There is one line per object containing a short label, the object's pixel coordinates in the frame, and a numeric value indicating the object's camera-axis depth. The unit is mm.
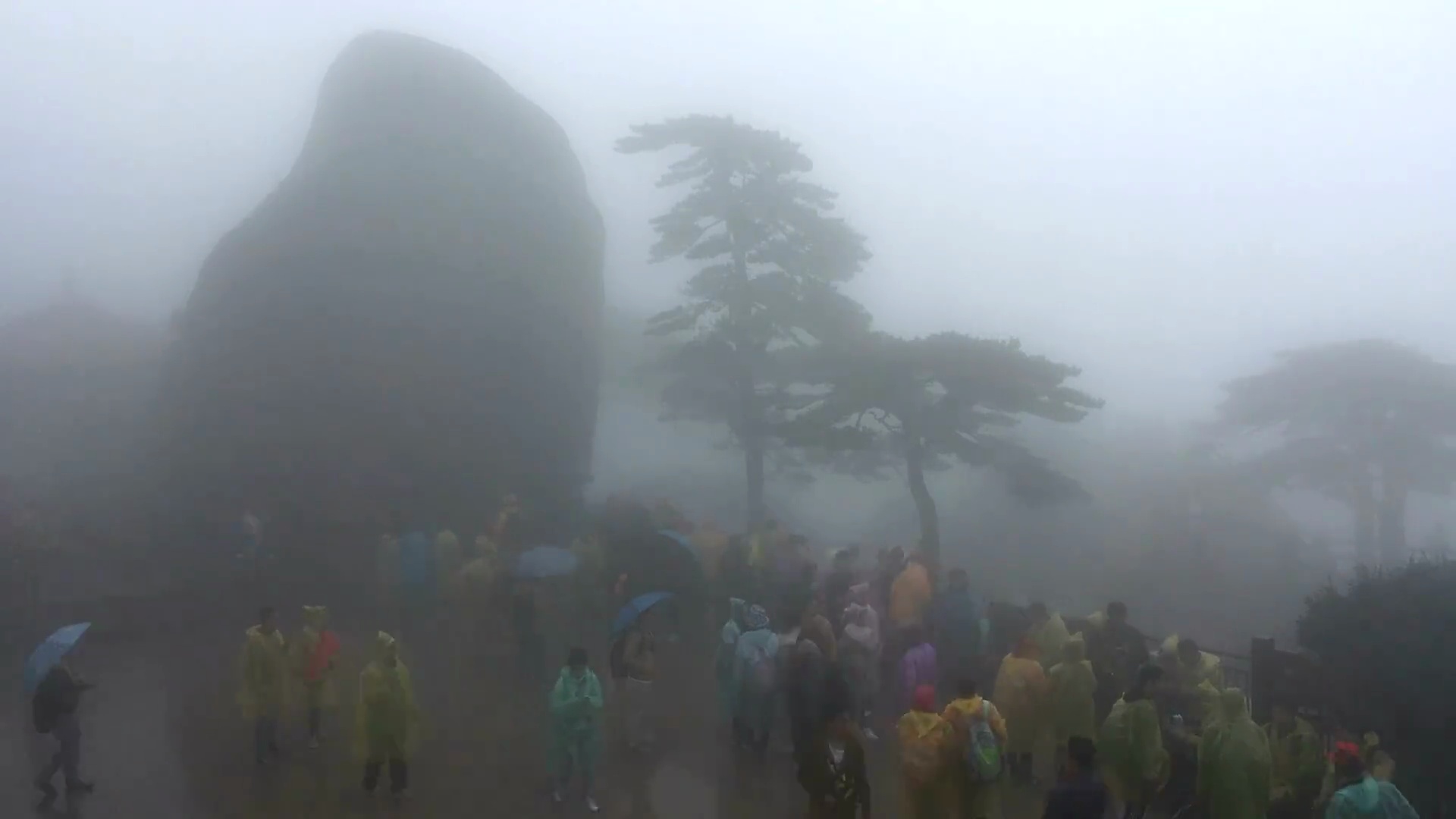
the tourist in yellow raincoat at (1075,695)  7086
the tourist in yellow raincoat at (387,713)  7207
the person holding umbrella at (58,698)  7254
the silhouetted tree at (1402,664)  7074
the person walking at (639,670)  8023
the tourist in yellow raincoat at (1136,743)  6332
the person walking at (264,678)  8289
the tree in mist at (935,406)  16672
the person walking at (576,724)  7082
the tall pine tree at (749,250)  21094
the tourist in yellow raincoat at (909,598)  9617
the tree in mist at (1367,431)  22547
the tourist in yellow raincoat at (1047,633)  8008
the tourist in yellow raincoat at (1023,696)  7281
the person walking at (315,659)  8633
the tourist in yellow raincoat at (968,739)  5723
